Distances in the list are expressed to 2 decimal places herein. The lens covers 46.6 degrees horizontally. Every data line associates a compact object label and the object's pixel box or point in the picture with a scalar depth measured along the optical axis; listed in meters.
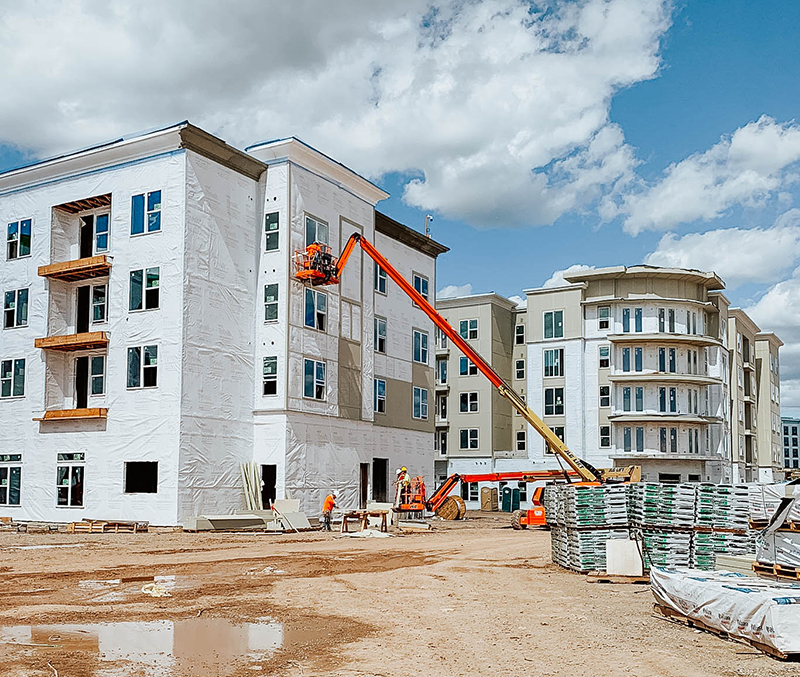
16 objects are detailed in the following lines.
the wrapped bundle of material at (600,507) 20.11
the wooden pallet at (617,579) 19.14
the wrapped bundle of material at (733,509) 18.80
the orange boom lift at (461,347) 40.66
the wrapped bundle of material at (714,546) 18.69
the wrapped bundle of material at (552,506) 22.97
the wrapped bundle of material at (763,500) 18.50
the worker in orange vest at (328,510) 37.56
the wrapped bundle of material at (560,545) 21.58
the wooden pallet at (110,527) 35.72
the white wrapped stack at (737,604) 10.95
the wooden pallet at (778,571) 13.78
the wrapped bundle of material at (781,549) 14.57
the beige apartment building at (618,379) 64.62
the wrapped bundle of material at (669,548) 19.09
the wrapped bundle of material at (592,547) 20.20
